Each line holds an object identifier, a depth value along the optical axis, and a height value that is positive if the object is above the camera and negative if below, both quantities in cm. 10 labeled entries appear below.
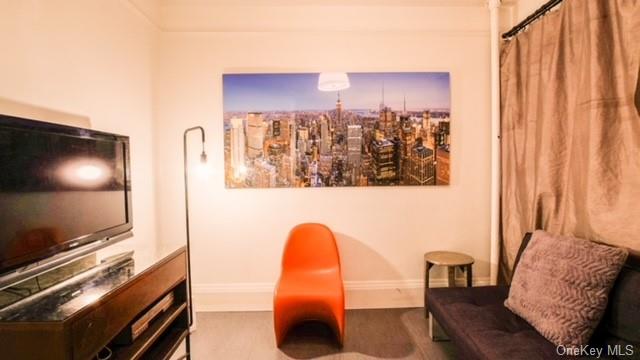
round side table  259 -74
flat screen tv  121 -5
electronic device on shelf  152 -75
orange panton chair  228 -85
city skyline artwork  288 +42
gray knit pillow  156 -62
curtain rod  228 +119
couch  151 -88
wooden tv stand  105 -53
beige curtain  174 +29
